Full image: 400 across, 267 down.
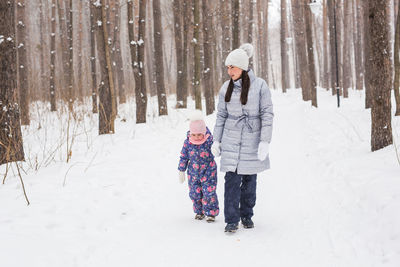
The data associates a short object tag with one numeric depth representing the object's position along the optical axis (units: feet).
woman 11.62
